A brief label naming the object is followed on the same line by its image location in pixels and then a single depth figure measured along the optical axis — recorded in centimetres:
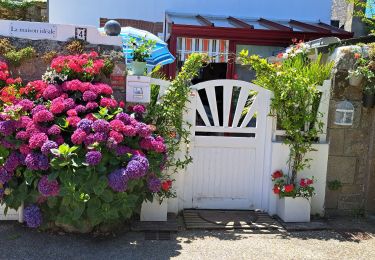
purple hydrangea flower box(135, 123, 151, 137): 411
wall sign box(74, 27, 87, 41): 486
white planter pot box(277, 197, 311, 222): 491
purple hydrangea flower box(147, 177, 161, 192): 410
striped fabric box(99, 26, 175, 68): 615
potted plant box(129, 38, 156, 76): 470
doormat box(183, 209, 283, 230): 467
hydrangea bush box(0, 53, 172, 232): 373
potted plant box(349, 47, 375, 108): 483
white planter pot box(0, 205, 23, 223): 449
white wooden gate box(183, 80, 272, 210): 502
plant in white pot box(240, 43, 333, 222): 488
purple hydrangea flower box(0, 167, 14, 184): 385
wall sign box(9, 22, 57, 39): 480
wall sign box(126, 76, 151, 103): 465
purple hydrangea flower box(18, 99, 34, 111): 413
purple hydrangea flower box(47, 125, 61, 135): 391
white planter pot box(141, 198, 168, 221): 468
